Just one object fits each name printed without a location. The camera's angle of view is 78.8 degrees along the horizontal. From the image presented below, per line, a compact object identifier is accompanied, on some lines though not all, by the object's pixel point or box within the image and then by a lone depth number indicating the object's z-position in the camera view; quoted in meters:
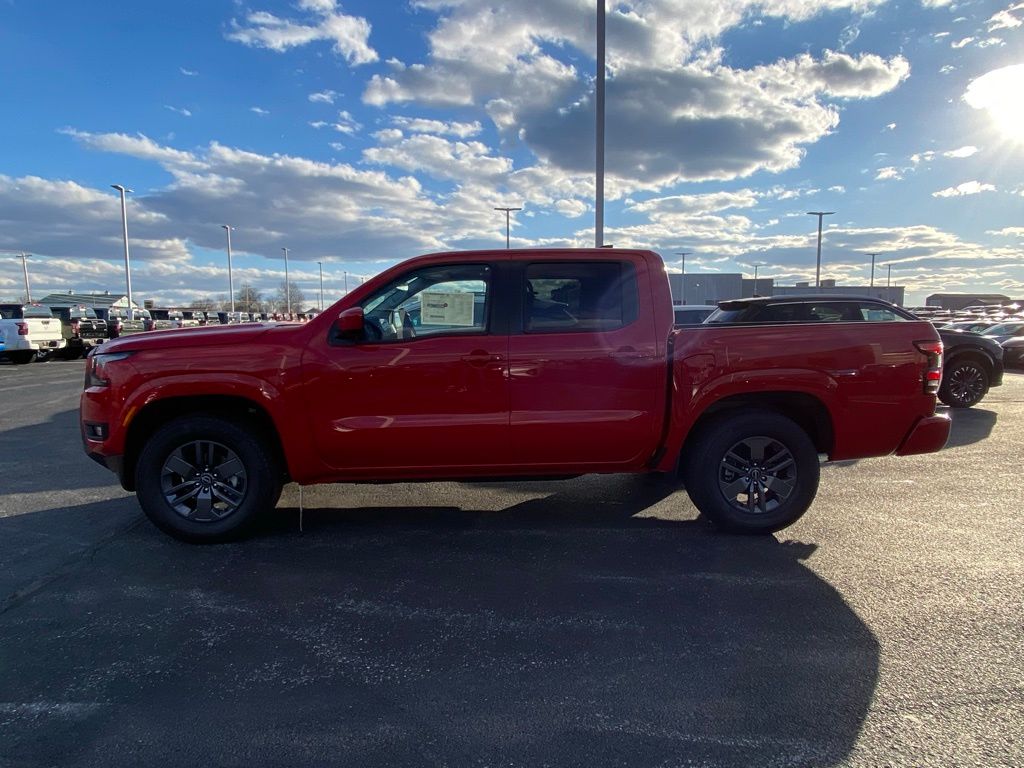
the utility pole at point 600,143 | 11.63
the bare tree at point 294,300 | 91.67
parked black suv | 8.87
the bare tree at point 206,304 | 106.25
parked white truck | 18.84
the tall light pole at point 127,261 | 39.44
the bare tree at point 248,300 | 93.33
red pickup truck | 4.15
